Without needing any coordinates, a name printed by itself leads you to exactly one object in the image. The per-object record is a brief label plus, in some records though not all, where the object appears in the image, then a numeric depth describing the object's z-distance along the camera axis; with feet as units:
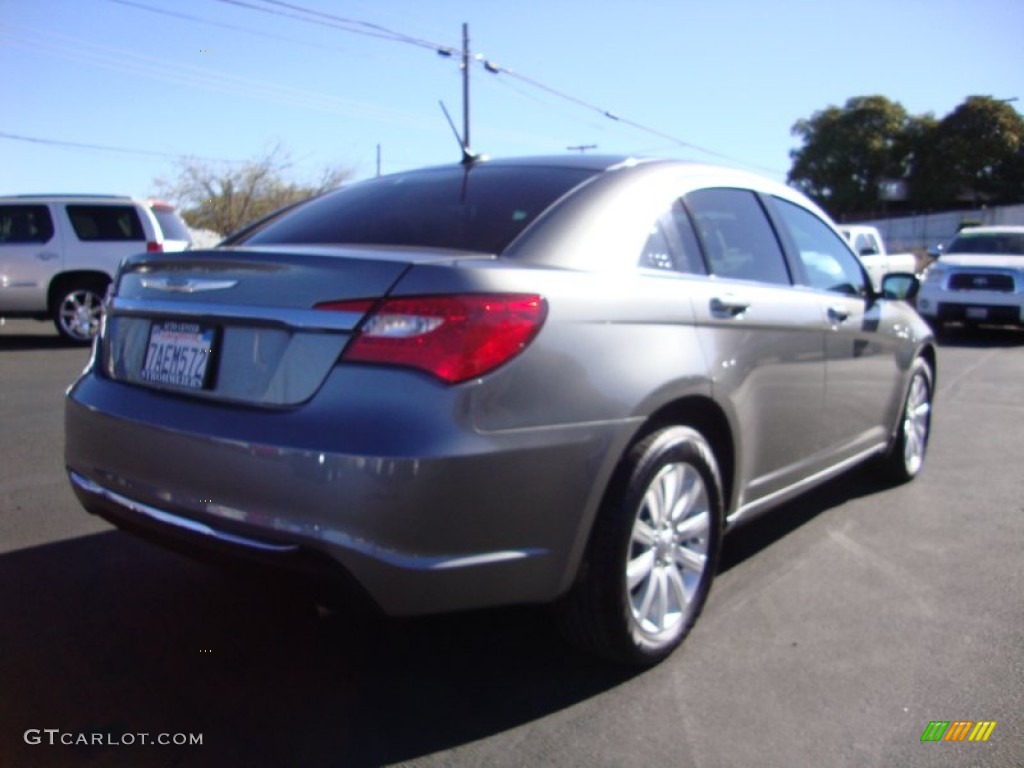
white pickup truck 59.01
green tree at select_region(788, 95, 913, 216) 205.36
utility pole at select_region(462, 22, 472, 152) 83.71
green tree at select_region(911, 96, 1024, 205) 185.05
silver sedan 7.79
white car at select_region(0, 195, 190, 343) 38.52
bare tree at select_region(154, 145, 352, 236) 144.25
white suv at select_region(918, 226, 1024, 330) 43.05
